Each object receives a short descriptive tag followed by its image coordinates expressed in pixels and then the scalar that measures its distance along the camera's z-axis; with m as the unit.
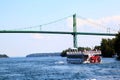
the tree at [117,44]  151.95
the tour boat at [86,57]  131.25
